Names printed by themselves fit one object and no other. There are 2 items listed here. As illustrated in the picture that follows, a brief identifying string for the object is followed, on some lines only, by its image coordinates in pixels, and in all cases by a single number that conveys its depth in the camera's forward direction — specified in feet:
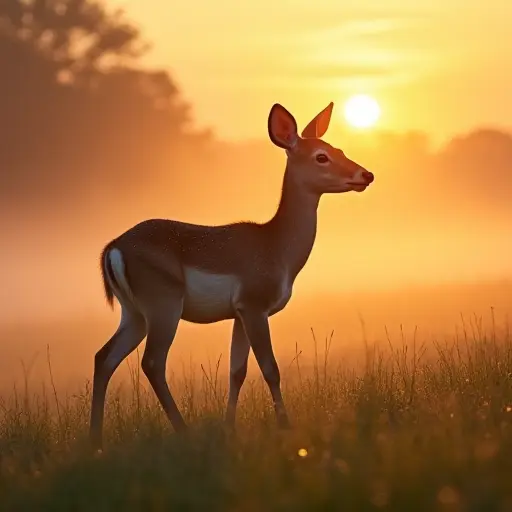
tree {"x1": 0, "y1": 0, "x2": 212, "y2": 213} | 299.17
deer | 63.67
